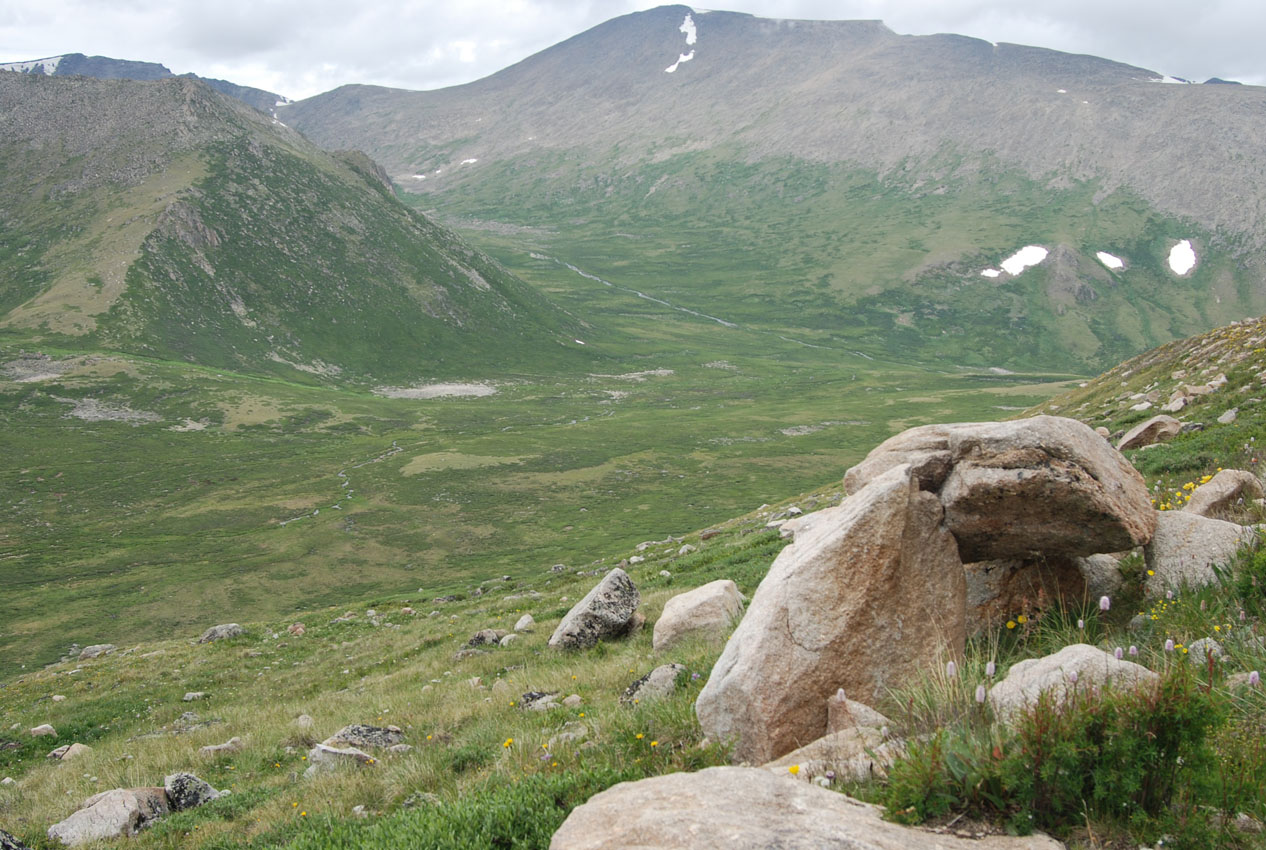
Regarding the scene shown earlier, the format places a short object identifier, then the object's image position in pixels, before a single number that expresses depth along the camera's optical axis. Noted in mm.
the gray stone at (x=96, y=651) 37625
